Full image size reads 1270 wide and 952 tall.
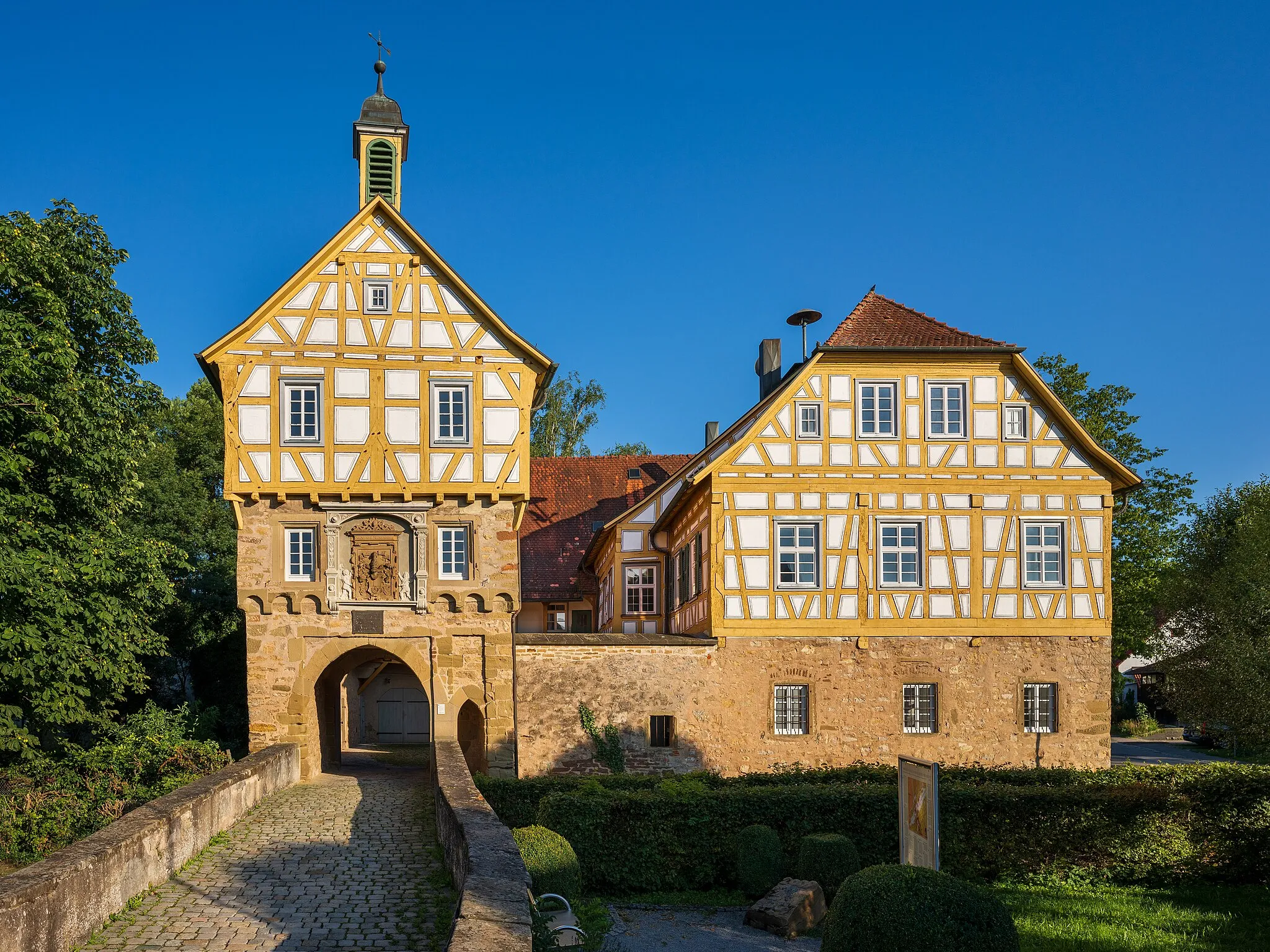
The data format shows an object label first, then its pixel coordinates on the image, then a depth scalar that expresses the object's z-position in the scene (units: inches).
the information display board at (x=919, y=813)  400.2
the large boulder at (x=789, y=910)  500.7
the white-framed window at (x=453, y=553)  823.7
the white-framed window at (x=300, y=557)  810.2
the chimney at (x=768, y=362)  1095.6
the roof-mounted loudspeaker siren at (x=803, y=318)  986.1
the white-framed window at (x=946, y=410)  856.3
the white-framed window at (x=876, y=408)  852.0
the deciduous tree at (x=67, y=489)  772.6
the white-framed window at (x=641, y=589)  1077.1
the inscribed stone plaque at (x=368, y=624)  808.9
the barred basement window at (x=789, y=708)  824.3
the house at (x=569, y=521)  1241.4
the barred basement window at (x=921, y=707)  828.0
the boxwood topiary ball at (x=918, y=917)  326.0
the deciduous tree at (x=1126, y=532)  1245.1
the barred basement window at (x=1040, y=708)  833.5
